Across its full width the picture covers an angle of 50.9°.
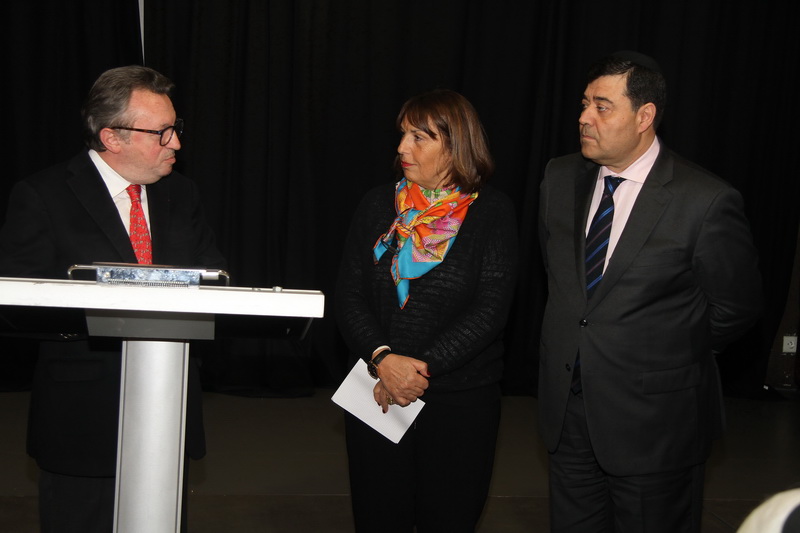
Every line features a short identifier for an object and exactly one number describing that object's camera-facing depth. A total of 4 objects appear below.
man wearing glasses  2.05
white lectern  1.52
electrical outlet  6.36
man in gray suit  2.30
